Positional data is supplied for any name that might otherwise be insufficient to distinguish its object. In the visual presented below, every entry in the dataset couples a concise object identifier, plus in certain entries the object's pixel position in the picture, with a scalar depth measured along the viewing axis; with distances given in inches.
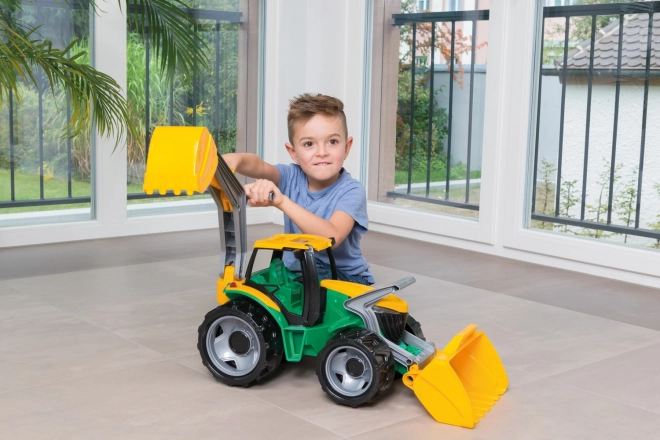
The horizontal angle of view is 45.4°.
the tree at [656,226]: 111.0
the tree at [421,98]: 135.6
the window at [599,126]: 111.3
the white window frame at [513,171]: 117.7
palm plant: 99.8
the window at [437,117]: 131.4
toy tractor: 60.4
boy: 73.5
